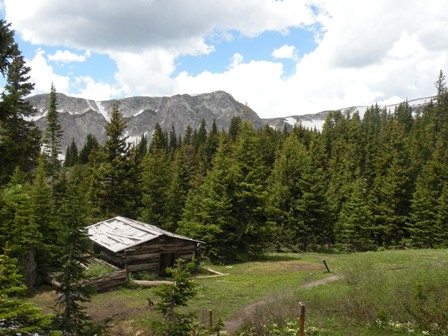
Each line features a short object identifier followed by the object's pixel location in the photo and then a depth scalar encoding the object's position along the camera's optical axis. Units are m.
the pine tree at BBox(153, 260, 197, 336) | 8.83
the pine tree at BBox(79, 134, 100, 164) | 103.69
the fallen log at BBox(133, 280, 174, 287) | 22.24
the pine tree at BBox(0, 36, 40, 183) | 9.89
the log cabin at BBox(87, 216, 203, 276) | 24.30
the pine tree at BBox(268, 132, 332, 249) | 41.59
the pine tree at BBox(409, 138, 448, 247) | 44.41
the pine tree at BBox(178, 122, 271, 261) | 31.28
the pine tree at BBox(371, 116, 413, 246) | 48.22
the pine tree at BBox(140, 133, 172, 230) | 43.56
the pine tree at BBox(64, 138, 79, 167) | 104.90
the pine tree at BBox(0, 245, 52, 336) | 5.63
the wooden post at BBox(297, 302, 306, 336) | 8.49
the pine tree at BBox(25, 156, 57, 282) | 22.84
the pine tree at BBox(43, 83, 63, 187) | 41.97
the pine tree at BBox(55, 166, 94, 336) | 9.57
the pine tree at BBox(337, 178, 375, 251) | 43.47
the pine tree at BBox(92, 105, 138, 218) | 39.53
